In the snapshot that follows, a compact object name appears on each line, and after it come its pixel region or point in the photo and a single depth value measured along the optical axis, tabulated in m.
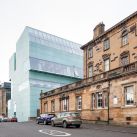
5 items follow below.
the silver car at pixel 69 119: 14.26
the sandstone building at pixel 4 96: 54.34
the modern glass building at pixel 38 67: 32.78
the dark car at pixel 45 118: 18.85
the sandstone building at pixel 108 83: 14.51
